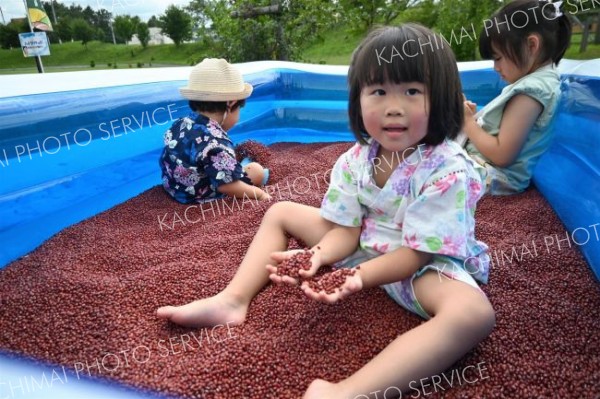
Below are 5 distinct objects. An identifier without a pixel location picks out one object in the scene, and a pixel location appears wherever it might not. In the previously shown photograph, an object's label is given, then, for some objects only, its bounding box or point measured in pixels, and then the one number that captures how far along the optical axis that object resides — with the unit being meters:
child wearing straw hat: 1.97
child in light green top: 1.74
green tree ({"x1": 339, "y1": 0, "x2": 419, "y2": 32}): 5.35
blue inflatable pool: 1.56
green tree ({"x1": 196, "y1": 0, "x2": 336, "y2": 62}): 5.87
